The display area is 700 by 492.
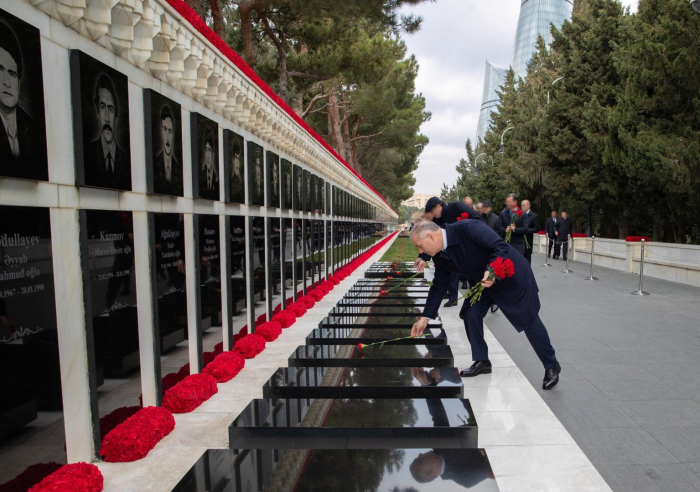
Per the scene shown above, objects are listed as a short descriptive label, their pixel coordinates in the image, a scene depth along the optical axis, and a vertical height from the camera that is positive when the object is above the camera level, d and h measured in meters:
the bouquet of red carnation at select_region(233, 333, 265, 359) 6.20 -1.60
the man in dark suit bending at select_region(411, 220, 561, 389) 4.54 -0.54
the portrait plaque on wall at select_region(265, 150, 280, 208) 7.74 +0.52
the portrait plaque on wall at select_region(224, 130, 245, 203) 5.99 +0.55
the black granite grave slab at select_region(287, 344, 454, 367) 4.77 -1.36
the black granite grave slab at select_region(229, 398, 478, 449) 3.18 -1.35
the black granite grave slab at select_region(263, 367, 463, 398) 3.95 -1.35
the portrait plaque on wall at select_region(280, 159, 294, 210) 8.55 +0.46
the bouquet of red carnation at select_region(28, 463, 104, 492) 2.86 -1.50
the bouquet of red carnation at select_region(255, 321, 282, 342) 7.18 -1.64
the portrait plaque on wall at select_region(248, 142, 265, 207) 6.91 +0.53
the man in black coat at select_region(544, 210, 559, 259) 20.45 -0.62
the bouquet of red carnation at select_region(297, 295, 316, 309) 9.92 -1.69
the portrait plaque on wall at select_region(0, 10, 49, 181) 2.76 +0.61
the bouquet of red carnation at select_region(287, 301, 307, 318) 8.98 -1.67
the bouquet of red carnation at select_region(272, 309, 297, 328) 8.07 -1.64
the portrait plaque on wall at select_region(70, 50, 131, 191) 3.32 +0.62
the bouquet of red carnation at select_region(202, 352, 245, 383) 5.25 -1.58
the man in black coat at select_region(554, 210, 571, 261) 20.12 -0.69
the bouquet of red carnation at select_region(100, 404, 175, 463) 3.50 -1.55
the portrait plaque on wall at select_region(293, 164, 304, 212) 9.58 +0.44
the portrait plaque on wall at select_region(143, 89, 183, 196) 4.21 +0.60
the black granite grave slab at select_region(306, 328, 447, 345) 5.53 -1.37
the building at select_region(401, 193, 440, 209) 188.98 +3.42
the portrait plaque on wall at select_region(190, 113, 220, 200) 5.11 +0.58
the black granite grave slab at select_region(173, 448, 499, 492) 2.53 -1.32
